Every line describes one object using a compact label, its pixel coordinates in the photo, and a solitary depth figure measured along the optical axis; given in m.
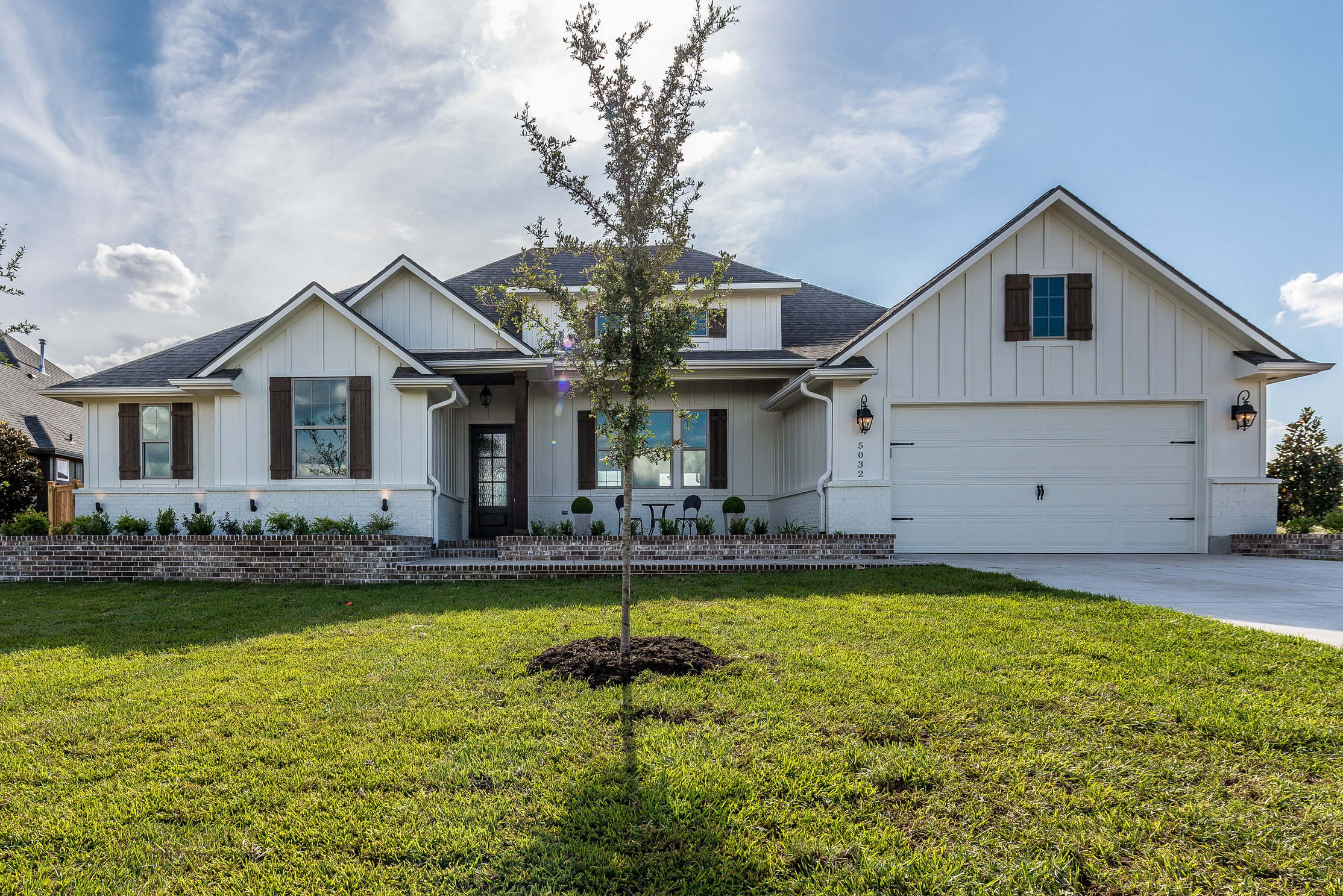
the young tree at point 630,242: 4.22
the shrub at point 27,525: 9.83
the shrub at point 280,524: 9.41
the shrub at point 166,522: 9.74
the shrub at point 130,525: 9.80
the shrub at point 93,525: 9.84
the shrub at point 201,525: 9.77
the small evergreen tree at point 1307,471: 10.86
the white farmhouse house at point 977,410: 9.91
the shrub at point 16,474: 14.42
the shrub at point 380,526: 9.72
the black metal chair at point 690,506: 10.43
